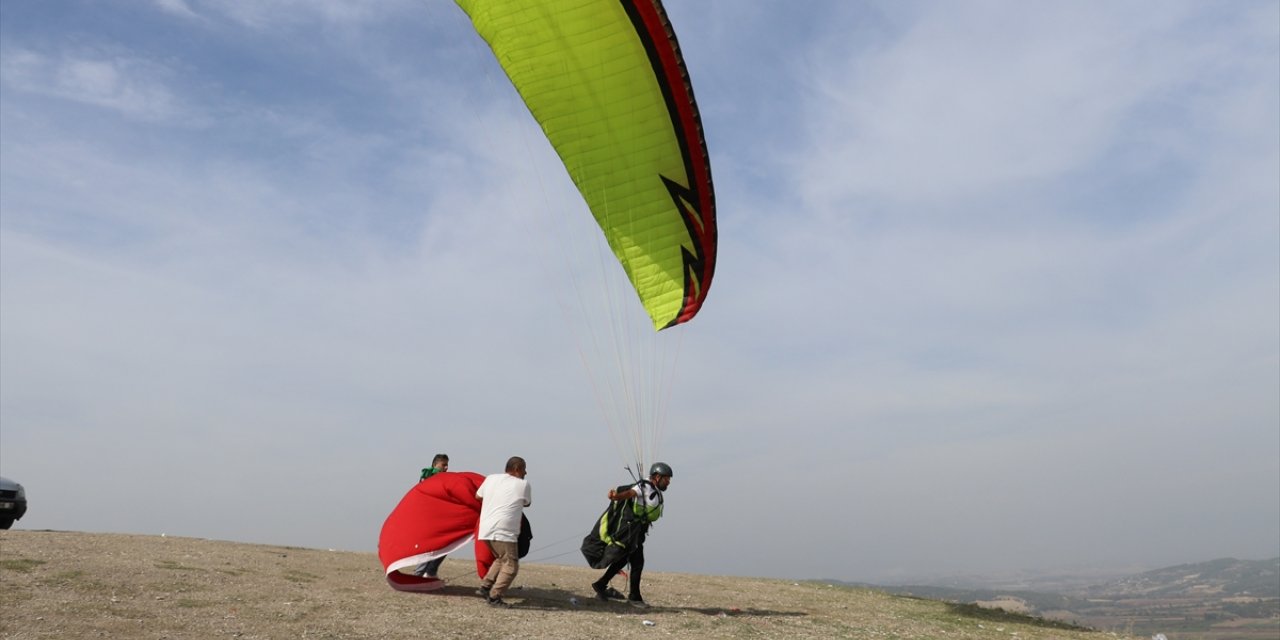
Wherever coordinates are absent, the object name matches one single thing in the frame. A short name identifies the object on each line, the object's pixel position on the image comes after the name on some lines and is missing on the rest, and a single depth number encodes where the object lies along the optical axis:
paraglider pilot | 9.98
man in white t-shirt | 9.23
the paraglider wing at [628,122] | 11.26
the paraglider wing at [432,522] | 9.62
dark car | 14.79
